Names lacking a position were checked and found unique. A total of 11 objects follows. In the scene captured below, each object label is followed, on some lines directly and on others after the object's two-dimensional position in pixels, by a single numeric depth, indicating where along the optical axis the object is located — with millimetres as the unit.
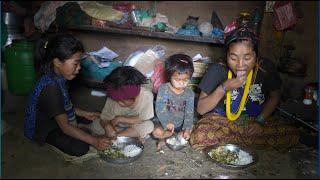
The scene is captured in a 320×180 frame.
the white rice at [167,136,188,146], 2413
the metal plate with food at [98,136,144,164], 2133
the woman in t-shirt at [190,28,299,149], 2360
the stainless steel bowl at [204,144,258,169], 2068
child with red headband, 2381
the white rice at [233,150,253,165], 2161
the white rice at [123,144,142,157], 2238
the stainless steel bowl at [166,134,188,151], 2364
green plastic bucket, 3473
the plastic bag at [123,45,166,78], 3263
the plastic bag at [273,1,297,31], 3344
